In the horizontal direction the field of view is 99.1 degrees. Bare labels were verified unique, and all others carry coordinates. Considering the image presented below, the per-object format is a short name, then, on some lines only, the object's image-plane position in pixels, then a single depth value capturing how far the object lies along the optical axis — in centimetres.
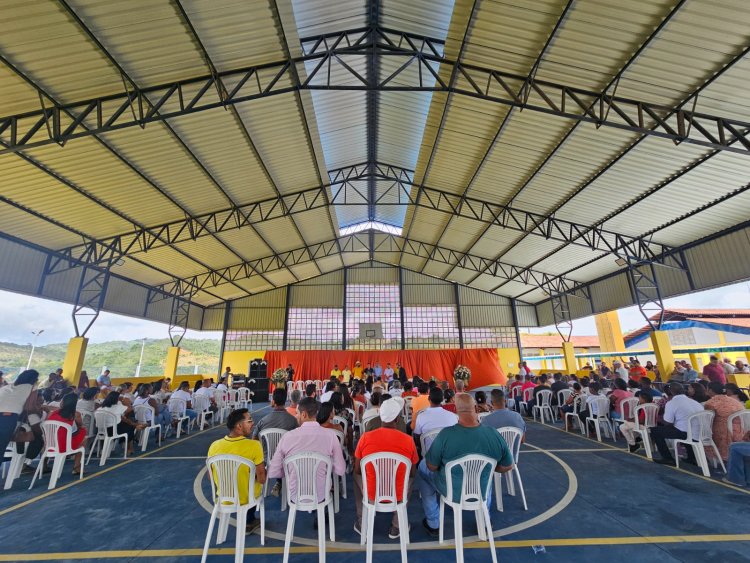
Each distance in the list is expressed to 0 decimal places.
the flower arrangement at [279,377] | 1376
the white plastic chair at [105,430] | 500
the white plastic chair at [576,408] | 673
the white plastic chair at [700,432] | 419
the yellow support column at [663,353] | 993
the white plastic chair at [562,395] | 763
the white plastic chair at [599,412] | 605
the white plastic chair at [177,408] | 707
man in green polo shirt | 248
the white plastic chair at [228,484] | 245
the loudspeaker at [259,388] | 1391
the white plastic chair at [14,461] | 413
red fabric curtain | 1619
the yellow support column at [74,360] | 918
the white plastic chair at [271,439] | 351
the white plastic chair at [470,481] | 241
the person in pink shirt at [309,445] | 262
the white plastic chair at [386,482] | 240
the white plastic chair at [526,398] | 904
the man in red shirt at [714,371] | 748
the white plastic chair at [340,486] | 304
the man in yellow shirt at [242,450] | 252
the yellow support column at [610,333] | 1936
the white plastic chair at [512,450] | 330
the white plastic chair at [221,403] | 877
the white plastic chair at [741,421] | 398
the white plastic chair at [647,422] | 492
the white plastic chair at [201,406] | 784
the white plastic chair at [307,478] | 247
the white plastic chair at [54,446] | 406
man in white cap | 244
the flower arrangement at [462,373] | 1427
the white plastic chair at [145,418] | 580
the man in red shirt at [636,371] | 889
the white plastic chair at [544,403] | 820
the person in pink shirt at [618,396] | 575
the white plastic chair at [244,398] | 1038
